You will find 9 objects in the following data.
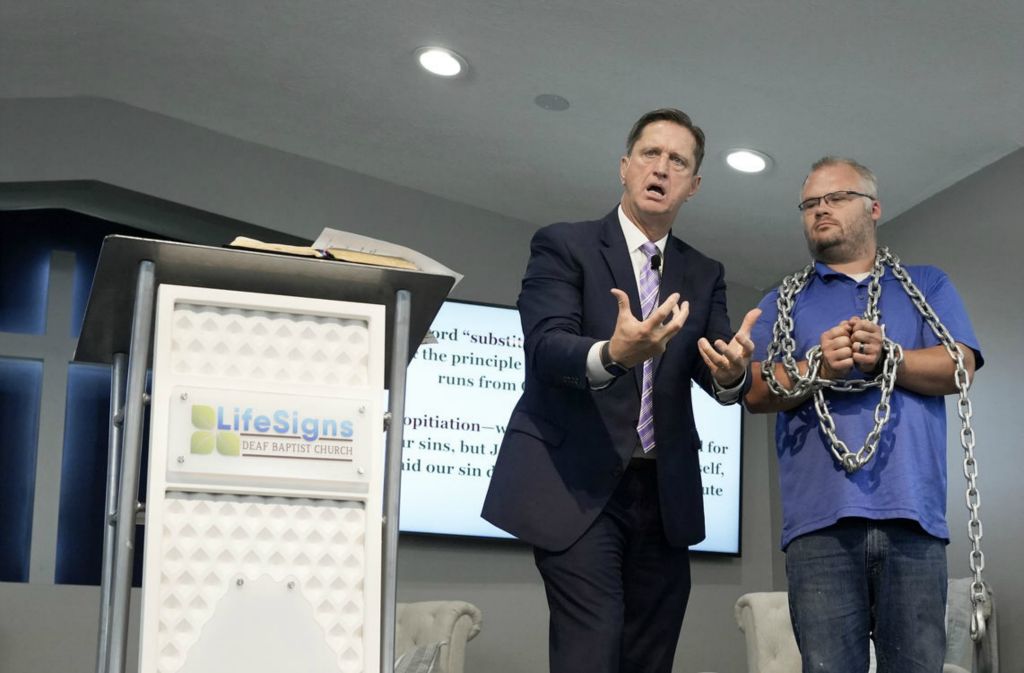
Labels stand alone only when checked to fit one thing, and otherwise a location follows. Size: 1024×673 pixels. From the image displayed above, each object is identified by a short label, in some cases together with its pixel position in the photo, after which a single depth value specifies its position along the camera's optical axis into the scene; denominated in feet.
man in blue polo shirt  7.96
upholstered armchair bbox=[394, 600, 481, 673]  16.56
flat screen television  19.44
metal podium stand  6.28
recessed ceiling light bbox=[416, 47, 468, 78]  16.74
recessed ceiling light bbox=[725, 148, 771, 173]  17.76
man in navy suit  7.68
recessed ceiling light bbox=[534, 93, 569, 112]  17.22
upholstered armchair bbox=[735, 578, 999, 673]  15.84
